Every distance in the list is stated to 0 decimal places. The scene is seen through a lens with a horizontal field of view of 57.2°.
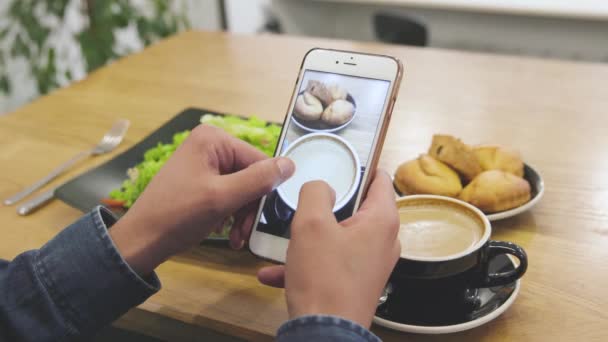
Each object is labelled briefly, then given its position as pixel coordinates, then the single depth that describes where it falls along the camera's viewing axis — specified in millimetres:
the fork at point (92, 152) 883
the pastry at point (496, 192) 686
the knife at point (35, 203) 836
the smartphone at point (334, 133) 603
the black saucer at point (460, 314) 534
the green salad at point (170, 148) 797
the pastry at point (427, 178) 711
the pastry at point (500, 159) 734
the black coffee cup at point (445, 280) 536
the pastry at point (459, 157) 738
